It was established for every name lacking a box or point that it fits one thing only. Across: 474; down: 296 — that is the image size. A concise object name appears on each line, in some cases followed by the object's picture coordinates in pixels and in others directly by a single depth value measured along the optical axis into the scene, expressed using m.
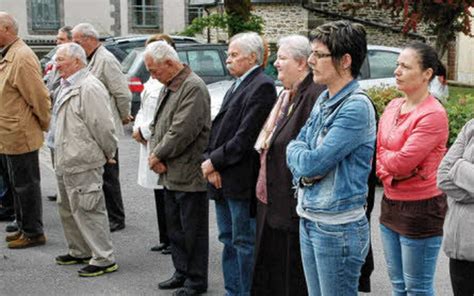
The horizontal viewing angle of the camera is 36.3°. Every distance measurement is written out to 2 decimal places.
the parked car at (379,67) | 12.56
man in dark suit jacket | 4.86
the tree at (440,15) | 18.72
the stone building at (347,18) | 27.88
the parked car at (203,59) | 14.55
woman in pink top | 4.17
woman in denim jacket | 3.49
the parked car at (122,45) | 16.33
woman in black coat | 4.16
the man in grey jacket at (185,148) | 5.35
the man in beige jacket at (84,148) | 5.80
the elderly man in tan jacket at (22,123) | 6.67
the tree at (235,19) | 22.45
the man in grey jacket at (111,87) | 7.23
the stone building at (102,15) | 36.22
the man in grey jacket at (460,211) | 3.69
